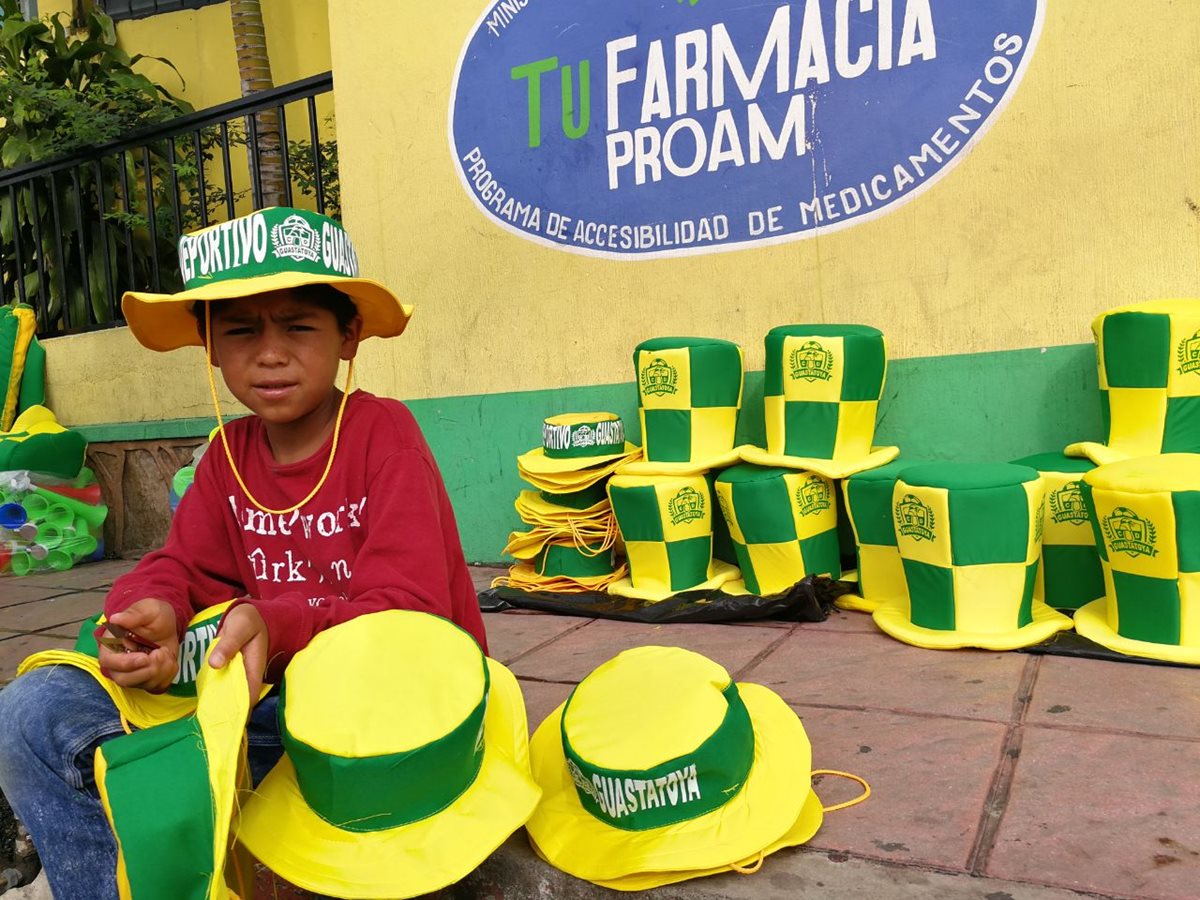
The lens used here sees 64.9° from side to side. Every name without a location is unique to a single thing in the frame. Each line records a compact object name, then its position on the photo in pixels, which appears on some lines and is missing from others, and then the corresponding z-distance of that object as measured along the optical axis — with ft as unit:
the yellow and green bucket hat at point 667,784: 4.31
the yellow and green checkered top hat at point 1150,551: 6.84
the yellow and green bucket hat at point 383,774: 3.75
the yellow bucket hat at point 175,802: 3.59
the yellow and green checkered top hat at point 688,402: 9.58
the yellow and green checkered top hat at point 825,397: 9.02
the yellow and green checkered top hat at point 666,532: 9.58
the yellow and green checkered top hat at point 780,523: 9.11
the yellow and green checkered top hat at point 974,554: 7.54
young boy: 4.38
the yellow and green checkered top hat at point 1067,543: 8.09
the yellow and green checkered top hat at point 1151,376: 7.70
